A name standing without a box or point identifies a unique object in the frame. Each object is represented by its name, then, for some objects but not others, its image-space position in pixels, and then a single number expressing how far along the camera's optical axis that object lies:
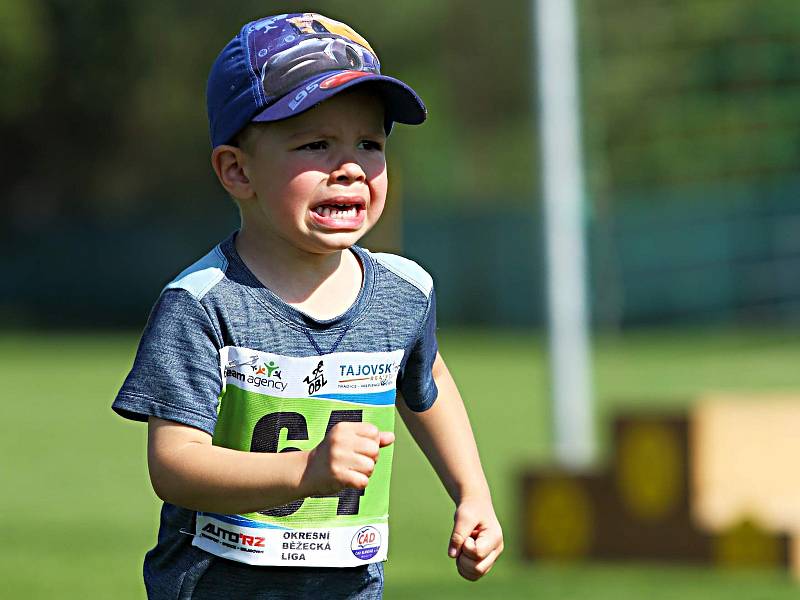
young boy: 5.37
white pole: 16.58
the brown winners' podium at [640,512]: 13.49
